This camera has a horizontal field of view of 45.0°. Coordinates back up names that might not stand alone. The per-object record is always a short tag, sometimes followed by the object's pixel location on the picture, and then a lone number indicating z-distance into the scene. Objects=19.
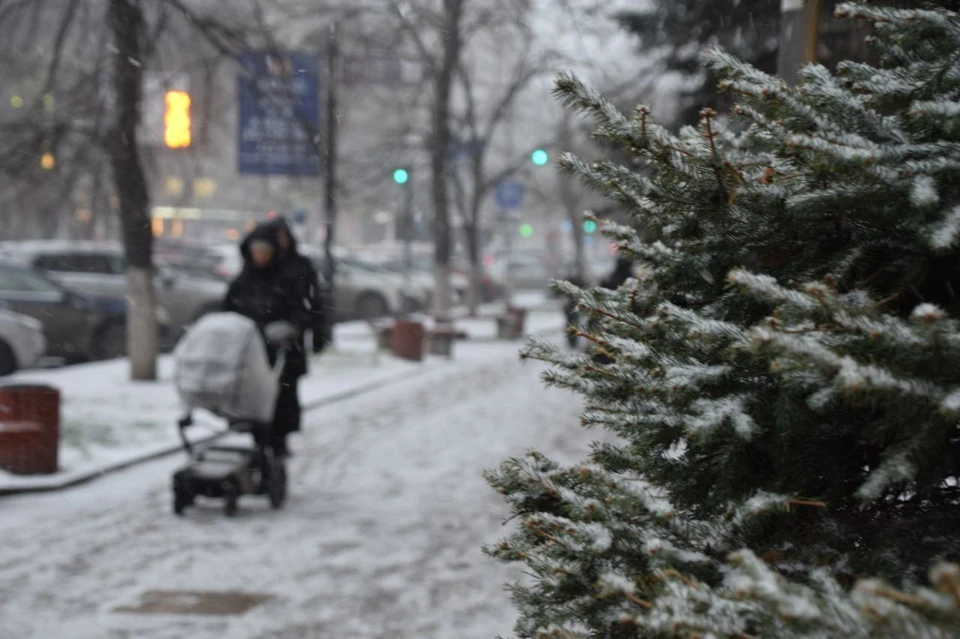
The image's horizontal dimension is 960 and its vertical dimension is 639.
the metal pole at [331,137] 18.38
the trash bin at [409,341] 21.27
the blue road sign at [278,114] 14.64
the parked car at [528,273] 52.50
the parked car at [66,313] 18.02
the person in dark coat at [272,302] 8.77
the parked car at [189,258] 24.33
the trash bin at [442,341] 22.34
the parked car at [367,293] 31.52
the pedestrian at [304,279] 8.68
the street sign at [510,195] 30.58
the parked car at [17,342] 16.14
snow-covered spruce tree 1.79
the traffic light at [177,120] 15.35
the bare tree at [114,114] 14.02
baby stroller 7.93
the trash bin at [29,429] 9.55
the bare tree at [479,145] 28.97
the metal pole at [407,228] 27.55
